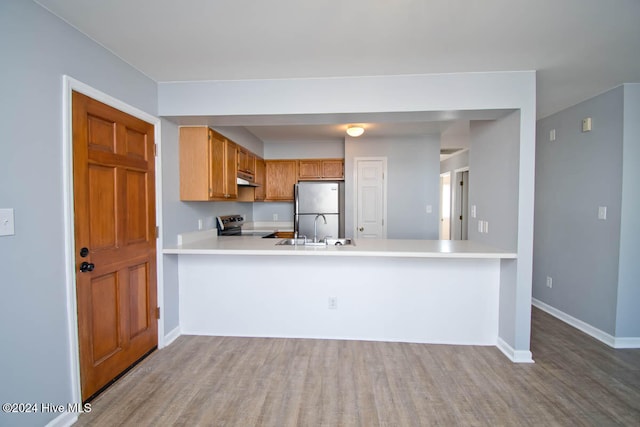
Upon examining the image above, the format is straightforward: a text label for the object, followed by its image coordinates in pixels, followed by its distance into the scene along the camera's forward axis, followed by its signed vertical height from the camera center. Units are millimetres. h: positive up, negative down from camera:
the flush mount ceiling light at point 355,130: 3598 +1004
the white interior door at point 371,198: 4602 +128
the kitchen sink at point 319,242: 2727 -383
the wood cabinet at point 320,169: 4785 +640
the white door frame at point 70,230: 1602 -153
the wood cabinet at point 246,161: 3531 +620
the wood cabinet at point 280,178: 4824 +485
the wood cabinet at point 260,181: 4438 +411
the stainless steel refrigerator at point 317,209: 4449 -58
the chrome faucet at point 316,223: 4453 -297
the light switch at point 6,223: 1302 -89
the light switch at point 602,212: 2592 -56
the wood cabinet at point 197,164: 2646 +399
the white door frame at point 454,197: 6087 +187
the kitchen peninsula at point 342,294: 2553 -856
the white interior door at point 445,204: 6555 +43
